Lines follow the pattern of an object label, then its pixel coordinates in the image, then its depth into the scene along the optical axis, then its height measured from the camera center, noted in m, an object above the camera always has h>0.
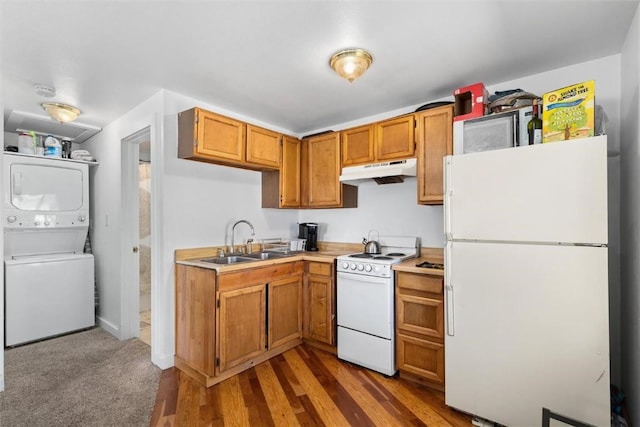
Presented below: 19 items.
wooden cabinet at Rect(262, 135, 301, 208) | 3.37 +0.39
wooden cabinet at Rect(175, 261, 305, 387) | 2.34 -0.88
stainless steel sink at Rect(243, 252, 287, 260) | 3.19 -0.43
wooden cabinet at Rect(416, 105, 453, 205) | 2.57 +0.58
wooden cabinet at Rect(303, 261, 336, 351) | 2.90 -0.89
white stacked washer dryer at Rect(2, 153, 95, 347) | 3.23 -0.40
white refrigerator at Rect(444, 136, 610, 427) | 1.58 -0.40
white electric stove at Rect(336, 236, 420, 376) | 2.48 -0.82
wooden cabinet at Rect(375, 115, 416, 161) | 2.80 +0.73
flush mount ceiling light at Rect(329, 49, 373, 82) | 2.03 +1.05
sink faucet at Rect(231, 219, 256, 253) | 3.14 -0.20
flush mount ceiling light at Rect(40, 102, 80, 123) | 2.90 +1.03
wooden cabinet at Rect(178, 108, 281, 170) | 2.49 +0.67
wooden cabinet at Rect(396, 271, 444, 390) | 2.26 -0.88
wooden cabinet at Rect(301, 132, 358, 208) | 3.30 +0.45
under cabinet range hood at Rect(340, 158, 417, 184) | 2.72 +0.41
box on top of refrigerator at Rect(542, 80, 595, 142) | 1.66 +0.58
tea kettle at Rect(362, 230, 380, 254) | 3.10 -0.33
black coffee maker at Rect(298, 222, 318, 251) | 3.68 -0.24
